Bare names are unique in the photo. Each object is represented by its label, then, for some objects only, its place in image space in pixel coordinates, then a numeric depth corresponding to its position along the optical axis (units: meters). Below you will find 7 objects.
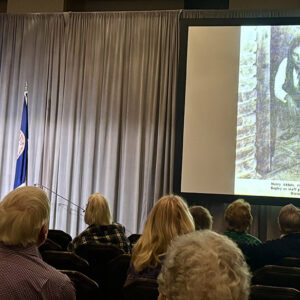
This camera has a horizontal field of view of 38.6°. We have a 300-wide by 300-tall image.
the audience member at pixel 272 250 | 3.12
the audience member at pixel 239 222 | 3.72
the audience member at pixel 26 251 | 1.72
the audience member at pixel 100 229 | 3.83
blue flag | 7.02
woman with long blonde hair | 2.37
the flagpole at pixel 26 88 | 7.60
